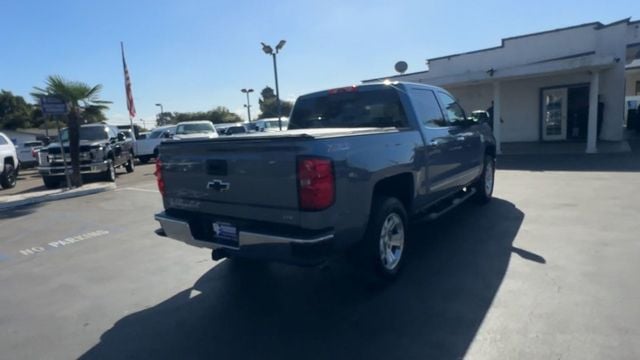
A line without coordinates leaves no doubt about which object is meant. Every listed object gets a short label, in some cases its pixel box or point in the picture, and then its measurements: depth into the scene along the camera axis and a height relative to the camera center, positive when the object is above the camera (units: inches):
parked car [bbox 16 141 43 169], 867.4 -20.4
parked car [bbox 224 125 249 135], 908.0 +12.3
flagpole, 851.4 +22.7
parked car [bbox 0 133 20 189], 501.7 -19.8
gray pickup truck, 123.3 -18.2
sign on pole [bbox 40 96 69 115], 412.5 +40.5
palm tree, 432.5 +47.1
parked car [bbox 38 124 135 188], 486.4 -15.0
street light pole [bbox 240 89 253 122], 1883.6 +143.8
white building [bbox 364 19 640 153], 559.8 +59.6
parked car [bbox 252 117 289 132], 1115.9 +23.7
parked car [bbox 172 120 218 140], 731.4 +15.2
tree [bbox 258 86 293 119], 2854.8 +217.3
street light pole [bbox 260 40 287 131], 735.9 +151.9
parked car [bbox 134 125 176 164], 822.5 -9.9
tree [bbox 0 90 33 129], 1983.3 +189.7
